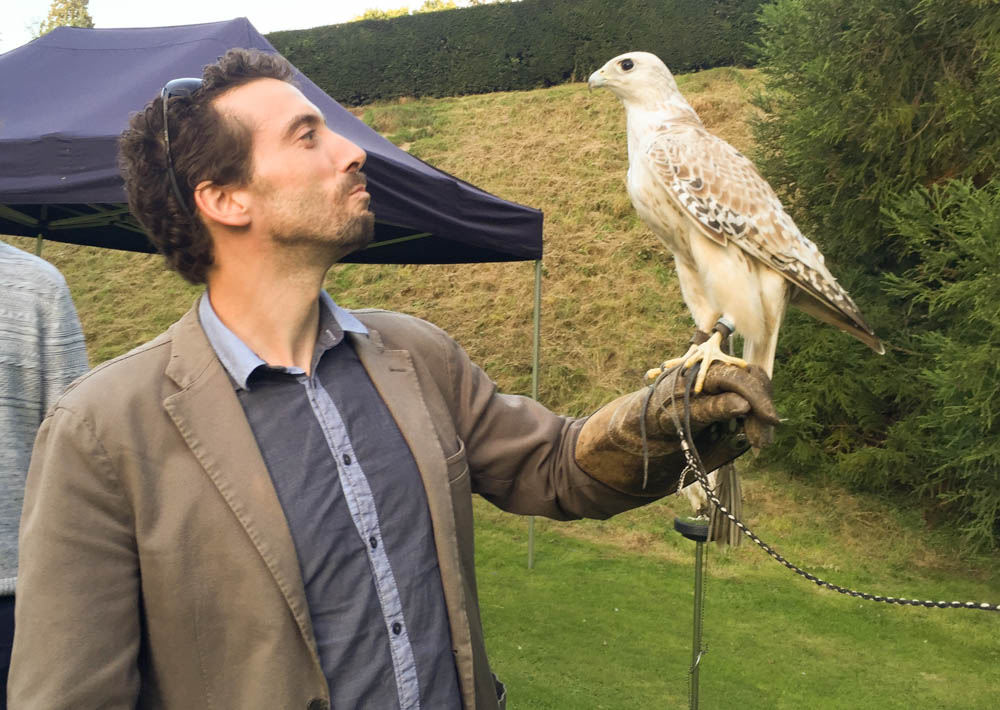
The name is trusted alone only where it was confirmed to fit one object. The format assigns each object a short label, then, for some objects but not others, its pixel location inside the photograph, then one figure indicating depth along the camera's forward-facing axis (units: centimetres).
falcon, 190
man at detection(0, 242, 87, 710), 166
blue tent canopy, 307
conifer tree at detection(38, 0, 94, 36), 2620
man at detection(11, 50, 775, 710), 106
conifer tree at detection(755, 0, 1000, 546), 512
